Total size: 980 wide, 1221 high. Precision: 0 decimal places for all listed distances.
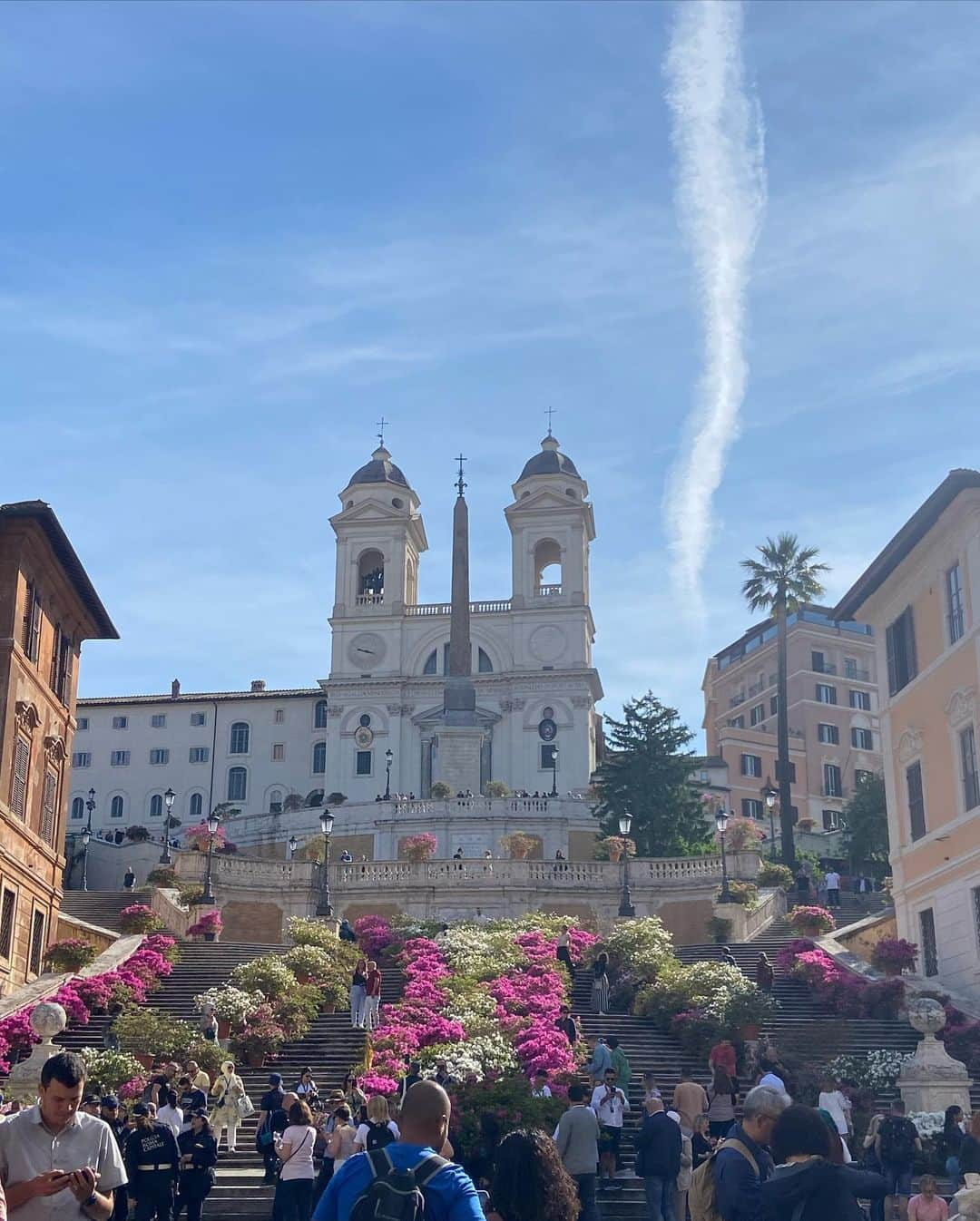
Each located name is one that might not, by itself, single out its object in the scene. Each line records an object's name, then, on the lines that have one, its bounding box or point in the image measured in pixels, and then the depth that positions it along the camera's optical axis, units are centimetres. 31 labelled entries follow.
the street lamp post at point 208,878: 4394
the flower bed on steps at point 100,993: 2927
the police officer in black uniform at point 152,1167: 1528
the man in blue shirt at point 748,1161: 780
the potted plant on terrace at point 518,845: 5659
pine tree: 6644
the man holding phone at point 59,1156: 728
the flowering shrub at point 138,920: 4044
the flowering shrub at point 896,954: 3344
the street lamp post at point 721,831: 4250
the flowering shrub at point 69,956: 3547
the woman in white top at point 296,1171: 1673
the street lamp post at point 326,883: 4012
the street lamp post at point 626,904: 4225
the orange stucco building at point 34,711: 3419
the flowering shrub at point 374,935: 3847
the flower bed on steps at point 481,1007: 2598
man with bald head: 657
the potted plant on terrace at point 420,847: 5219
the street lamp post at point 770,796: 5793
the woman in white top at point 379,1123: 1549
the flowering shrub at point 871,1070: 2597
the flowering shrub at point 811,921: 4034
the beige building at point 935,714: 3122
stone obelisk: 7712
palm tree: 6919
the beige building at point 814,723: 9688
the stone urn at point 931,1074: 2466
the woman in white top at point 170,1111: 1834
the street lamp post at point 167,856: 6038
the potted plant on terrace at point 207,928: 4166
